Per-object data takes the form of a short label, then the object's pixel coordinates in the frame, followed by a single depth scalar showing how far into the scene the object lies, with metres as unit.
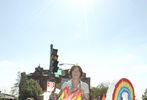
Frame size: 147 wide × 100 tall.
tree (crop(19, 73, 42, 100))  43.91
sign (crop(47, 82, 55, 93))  9.33
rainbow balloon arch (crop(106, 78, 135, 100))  3.07
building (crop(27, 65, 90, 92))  58.91
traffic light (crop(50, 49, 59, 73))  9.99
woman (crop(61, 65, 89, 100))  3.28
